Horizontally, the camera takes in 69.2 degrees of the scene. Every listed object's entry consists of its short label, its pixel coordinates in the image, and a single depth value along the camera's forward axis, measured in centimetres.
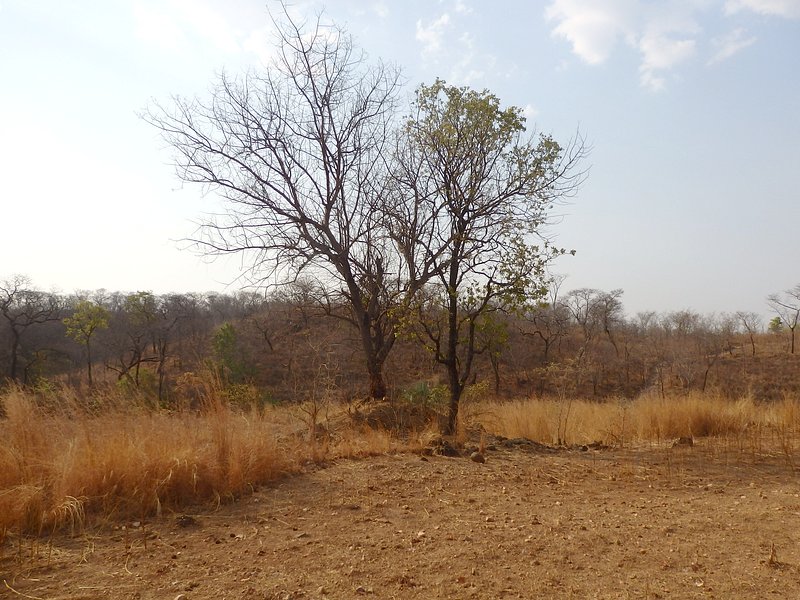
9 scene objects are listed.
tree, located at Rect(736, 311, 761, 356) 4676
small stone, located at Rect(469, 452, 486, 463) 606
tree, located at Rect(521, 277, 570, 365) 3247
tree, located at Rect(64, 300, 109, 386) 2350
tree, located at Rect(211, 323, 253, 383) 2636
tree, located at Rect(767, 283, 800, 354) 3915
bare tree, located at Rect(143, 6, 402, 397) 1004
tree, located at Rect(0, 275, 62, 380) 2580
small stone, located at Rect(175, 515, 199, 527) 391
